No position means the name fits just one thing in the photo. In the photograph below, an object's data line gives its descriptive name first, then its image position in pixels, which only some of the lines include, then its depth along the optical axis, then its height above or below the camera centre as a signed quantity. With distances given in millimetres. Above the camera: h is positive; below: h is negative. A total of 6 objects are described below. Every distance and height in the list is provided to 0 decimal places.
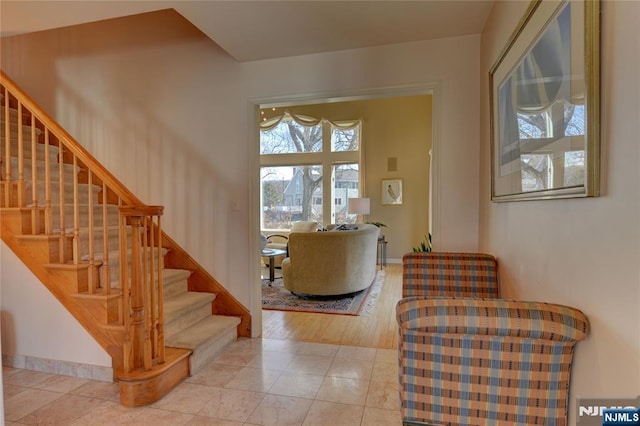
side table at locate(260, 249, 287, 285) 4691 -726
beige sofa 3883 -681
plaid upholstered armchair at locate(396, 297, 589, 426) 1053 -515
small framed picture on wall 6465 +278
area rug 3721 -1169
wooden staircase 1996 -510
